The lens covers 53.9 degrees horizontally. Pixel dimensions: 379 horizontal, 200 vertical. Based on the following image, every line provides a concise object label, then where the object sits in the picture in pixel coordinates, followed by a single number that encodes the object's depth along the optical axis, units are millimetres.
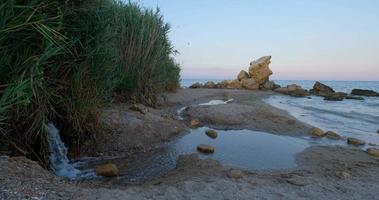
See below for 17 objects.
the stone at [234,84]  33959
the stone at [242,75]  35441
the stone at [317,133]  9087
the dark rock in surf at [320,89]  31234
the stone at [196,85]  32219
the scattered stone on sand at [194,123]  9588
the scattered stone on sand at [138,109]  8766
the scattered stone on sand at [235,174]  4973
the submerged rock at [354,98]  25938
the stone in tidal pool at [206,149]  6973
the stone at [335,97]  24581
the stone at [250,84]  33091
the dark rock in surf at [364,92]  31153
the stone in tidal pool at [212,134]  8453
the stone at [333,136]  8909
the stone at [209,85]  33678
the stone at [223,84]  34300
